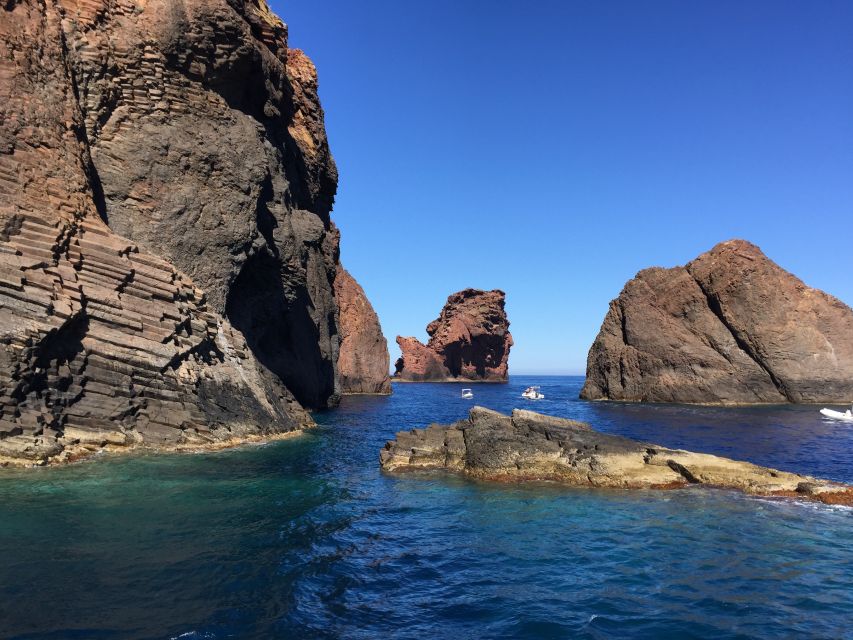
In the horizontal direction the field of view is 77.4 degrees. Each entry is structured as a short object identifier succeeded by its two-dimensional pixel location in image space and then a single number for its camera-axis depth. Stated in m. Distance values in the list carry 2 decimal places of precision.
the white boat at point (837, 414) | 49.53
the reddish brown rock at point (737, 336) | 62.97
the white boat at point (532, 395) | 84.50
